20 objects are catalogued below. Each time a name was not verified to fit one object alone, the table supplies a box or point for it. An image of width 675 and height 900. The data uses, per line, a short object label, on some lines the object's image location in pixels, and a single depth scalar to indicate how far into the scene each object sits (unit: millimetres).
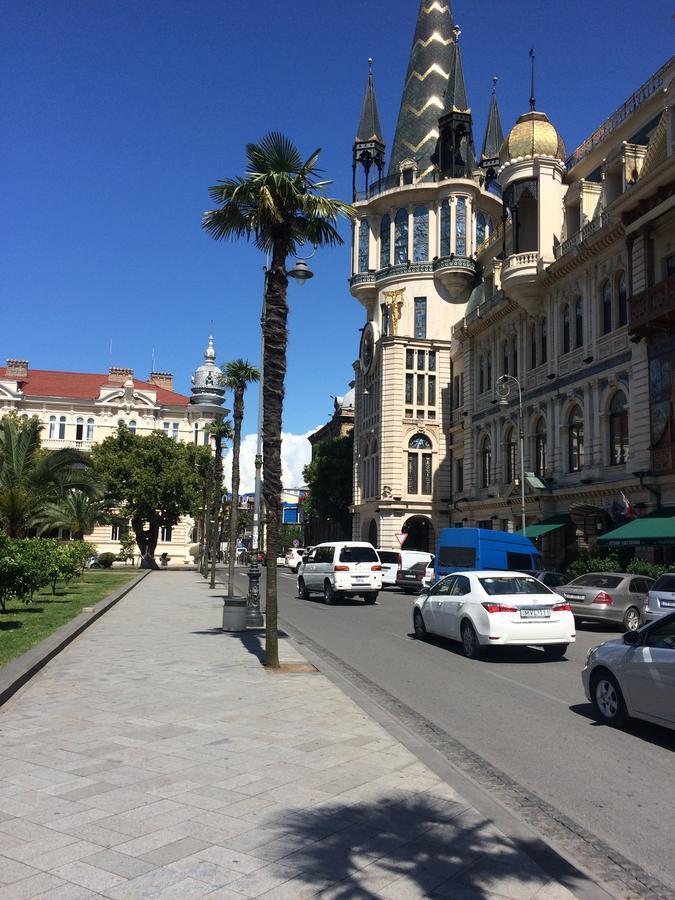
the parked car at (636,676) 7520
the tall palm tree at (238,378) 33809
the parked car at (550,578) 24672
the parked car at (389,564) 38031
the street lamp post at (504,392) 35125
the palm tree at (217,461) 39838
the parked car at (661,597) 17656
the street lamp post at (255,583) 14406
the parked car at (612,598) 20078
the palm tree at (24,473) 24859
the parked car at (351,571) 27328
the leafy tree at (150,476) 59188
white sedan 13188
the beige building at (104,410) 77625
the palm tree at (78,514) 36225
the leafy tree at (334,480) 70125
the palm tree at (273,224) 12555
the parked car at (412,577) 35719
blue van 28438
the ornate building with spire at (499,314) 32125
